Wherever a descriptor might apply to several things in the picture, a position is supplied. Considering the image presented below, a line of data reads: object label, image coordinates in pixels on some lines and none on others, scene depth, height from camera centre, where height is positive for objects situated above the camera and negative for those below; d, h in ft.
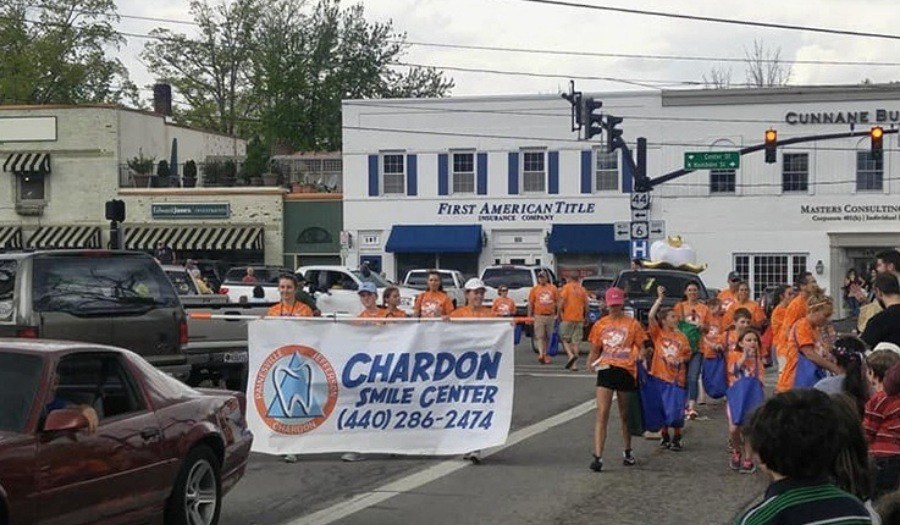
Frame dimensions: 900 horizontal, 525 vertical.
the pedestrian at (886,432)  22.20 -3.23
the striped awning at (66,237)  155.94 +1.68
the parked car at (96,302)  41.01 -1.72
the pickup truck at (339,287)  90.79 -2.90
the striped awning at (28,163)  156.46 +10.84
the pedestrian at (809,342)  35.24 -2.60
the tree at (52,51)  204.03 +32.77
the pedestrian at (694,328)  50.55 -3.16
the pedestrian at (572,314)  76.07 -3.88
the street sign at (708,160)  108.06 +7.64
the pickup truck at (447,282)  115.65 -3.10
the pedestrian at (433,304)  59.11 -2.53
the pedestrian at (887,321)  29.73 -1.71
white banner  39.04 -4.44
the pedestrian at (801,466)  11.64 -2.03
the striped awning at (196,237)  154.61 +1.64
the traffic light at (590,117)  102.78 +10.86
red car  22.84 -3.75
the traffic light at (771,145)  105.81 +8.68
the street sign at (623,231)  108.88 +1.60
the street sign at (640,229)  107.04 +1.73
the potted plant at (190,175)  161.89 +9.70
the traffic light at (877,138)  105.19 +9.27
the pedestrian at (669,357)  42.63 -3.62
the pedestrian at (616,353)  38.88 -3.20
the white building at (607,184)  141.79 +7.57
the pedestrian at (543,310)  78.74 -3.75
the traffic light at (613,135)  106.93 +9.80
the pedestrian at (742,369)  37.88 -3.62
